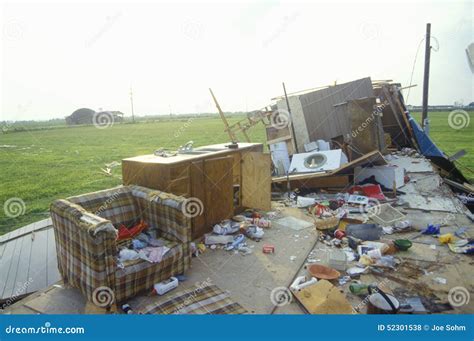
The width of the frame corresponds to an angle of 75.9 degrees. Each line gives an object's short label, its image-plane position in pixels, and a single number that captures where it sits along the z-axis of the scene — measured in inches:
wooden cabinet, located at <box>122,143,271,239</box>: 199.8
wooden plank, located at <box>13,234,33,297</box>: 159.8
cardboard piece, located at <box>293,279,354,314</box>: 133.1
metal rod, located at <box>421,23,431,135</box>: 453.4
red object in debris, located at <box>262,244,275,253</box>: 194.4
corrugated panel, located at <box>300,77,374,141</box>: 429.4
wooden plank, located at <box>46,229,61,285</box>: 170.3
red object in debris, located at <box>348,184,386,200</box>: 301.8
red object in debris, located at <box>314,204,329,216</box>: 263.5
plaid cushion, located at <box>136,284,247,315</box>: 133.7
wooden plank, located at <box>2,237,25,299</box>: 157.4
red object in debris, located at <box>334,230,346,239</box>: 212.1
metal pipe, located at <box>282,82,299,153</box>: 434.3
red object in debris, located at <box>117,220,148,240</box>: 175.9
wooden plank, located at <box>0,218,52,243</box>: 222.5
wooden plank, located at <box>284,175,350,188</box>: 330.6
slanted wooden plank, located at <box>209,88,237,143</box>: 346.9
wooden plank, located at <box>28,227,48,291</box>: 166.1
